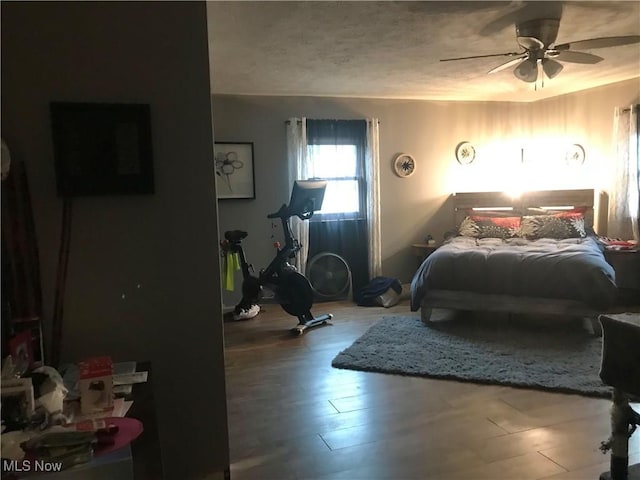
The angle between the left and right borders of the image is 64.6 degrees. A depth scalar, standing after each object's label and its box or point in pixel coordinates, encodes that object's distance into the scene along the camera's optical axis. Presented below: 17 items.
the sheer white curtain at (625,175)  5.31
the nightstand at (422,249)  6.03
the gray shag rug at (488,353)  3.34
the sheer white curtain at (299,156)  5.64
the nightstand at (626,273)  5.13
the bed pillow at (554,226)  5.32
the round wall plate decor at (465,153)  6.39
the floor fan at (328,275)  5.73
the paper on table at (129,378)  1.84
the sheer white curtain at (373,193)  5.92
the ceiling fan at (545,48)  3.27
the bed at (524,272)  4.11
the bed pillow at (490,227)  5.57
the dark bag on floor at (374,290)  5.54
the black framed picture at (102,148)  1.96
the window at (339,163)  5.75
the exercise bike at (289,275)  4.70
